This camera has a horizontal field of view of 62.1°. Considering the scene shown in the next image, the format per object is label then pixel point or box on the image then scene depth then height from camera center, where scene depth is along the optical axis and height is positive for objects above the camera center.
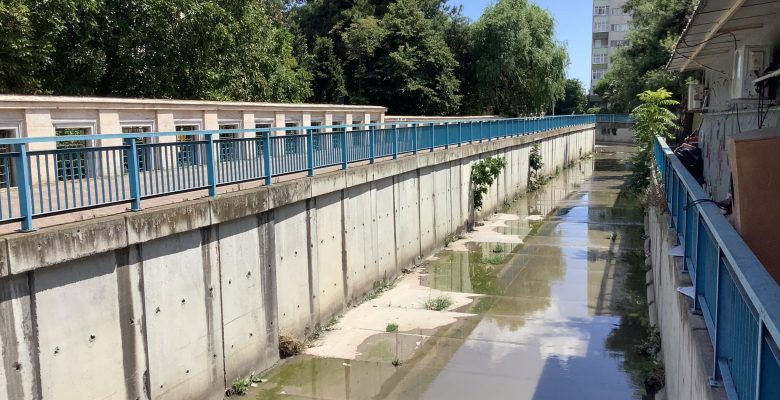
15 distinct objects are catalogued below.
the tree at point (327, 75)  42.69 +3.19
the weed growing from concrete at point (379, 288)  11.89 -3.13
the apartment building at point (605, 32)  95.31 +12.68
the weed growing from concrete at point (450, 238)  16.55 -3.04
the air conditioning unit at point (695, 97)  15.09 +0.44
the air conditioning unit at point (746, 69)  8.05 +0.56
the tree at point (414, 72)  41.31 +3.19
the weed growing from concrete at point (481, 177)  18.98 -1.67
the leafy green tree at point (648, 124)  17.12 -0.21
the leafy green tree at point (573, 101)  80.31 +2.22
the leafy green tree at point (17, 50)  15.17 +1.95
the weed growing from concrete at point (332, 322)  10.21 -3.17
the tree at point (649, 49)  33.94 +3.98
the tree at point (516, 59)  41.19 +3.85
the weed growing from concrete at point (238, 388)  7.81 -3.15
